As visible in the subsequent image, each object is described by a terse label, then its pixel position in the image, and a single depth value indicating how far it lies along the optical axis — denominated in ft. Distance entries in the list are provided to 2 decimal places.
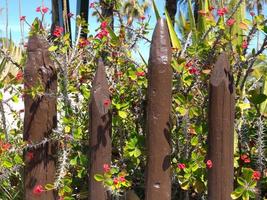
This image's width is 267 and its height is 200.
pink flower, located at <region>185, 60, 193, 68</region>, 7.28
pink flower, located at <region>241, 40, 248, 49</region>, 7.01
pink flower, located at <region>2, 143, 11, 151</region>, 7.60
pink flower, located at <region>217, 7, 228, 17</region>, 7.02
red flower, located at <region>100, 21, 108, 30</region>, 7.84
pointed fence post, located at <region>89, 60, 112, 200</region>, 7.22
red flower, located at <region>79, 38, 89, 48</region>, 8.28
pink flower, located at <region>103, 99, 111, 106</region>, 7.14
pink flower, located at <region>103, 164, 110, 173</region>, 6.97
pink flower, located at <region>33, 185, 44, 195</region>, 7.53
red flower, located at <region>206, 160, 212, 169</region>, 6.62
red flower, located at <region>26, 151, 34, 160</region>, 7.79
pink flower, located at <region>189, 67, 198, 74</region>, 7.05
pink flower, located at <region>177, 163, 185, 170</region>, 6.92
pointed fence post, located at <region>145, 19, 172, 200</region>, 6.82
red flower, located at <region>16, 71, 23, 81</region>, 8.18
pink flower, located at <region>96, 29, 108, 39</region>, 7.82
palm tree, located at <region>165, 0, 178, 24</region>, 31.85
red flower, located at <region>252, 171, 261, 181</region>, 6.59
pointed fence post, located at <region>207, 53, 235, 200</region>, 6.57
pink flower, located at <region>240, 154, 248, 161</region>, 7.27
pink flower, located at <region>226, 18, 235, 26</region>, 6.88
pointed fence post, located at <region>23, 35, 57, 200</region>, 7.70
